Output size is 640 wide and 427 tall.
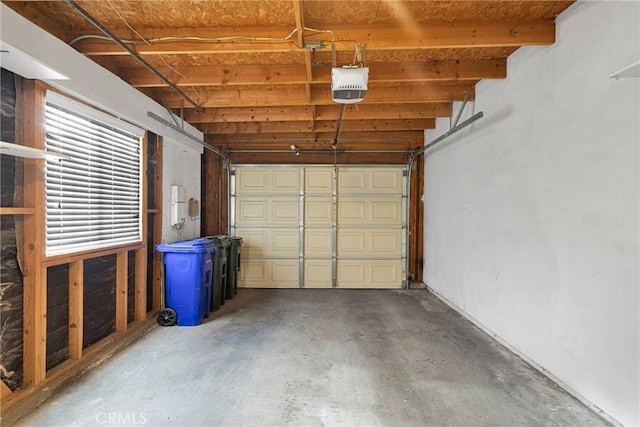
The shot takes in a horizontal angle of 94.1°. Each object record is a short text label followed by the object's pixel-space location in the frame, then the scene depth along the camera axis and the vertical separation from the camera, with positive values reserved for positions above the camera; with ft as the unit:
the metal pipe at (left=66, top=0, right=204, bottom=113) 6.16 +4.15
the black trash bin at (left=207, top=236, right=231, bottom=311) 13.45 -3.03
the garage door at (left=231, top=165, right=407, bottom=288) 18.24 -0.95
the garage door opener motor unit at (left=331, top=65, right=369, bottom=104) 7.64 +3.35
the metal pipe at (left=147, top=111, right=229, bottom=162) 11.14 +3.39
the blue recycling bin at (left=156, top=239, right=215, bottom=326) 11.51 -2.77
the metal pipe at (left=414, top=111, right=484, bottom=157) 10.75 +3.36
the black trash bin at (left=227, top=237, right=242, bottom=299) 15.62 -3.09
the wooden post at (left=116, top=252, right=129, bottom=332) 10.01 -2.73
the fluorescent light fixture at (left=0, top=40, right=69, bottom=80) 5.96 +3.07
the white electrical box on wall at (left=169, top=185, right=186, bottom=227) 12.71 +0.09
